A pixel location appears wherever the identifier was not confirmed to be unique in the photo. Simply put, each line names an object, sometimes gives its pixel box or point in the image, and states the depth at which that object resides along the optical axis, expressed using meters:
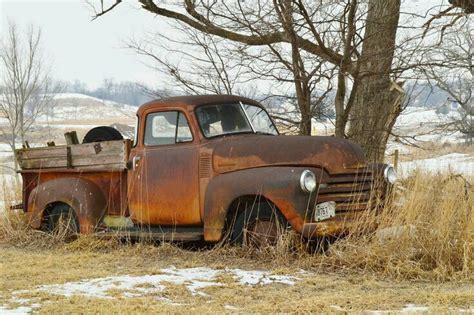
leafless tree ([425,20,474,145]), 14.85
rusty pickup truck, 10.77
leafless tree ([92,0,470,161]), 14.37
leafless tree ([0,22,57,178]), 47.73
